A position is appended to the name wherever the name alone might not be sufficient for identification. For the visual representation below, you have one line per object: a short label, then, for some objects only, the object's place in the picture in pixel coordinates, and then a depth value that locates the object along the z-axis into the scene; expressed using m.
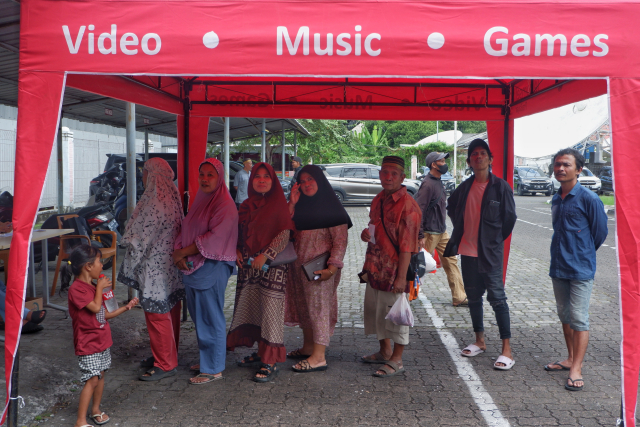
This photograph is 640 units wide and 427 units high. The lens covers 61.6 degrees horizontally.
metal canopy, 4.53
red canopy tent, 3.11
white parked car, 26.41
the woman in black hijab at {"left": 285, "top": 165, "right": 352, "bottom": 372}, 4.27
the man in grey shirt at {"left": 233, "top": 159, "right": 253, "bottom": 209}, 12.56
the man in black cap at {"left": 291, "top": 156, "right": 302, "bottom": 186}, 12.19
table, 5.55
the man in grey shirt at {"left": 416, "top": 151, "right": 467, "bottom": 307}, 6.30
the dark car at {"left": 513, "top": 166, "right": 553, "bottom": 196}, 28.12
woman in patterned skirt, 4.12
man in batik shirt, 4.18
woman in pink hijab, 3.98
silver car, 20.33
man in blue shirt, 4.06
